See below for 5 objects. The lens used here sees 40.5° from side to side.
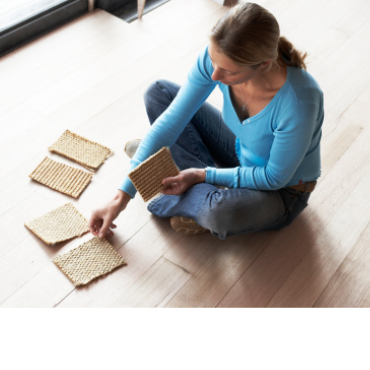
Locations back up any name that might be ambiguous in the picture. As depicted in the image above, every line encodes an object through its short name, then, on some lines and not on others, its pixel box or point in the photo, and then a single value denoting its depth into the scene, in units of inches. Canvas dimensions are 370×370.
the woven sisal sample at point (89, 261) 60.6
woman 47.3
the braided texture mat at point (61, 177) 69.6
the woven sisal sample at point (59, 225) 64.0
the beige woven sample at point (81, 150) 73.2
